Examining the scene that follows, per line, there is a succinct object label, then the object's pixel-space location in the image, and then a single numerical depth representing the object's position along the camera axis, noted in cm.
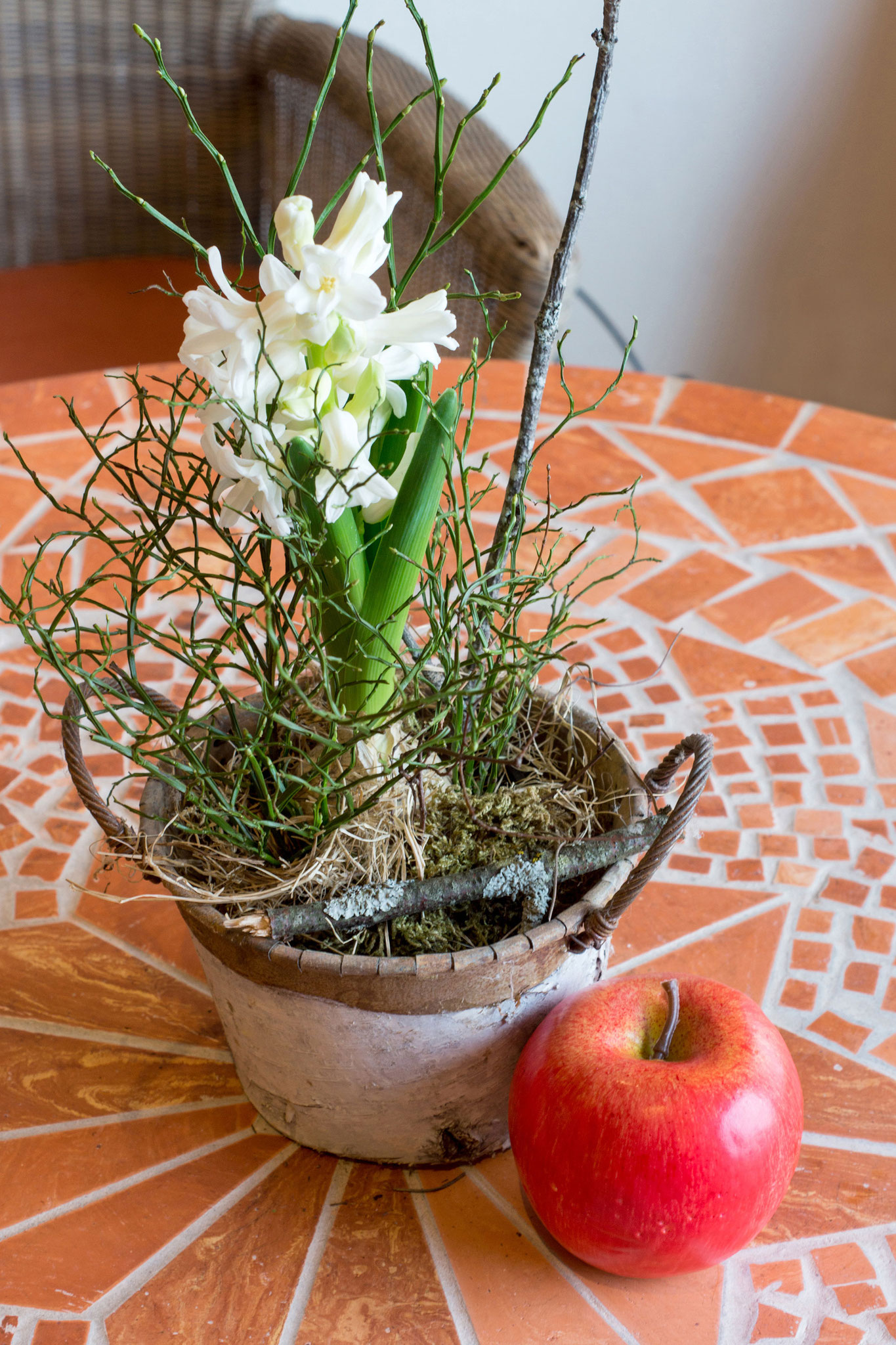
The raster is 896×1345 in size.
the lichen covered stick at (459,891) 53
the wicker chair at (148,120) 175
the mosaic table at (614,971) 54
